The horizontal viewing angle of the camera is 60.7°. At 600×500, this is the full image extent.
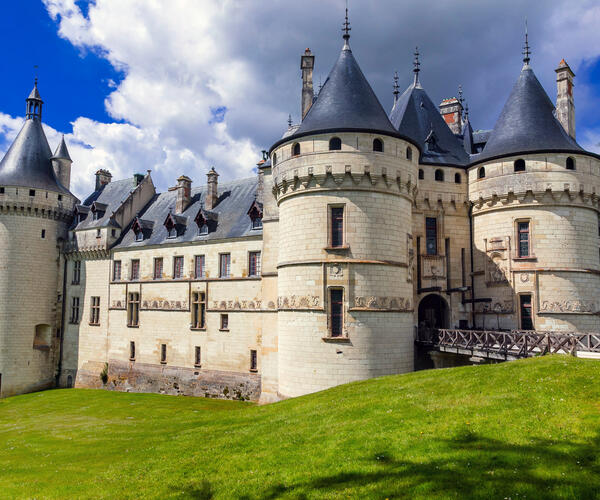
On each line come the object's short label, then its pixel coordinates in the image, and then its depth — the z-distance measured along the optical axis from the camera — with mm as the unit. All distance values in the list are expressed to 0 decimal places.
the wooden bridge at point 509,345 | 18516
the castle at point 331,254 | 23469
